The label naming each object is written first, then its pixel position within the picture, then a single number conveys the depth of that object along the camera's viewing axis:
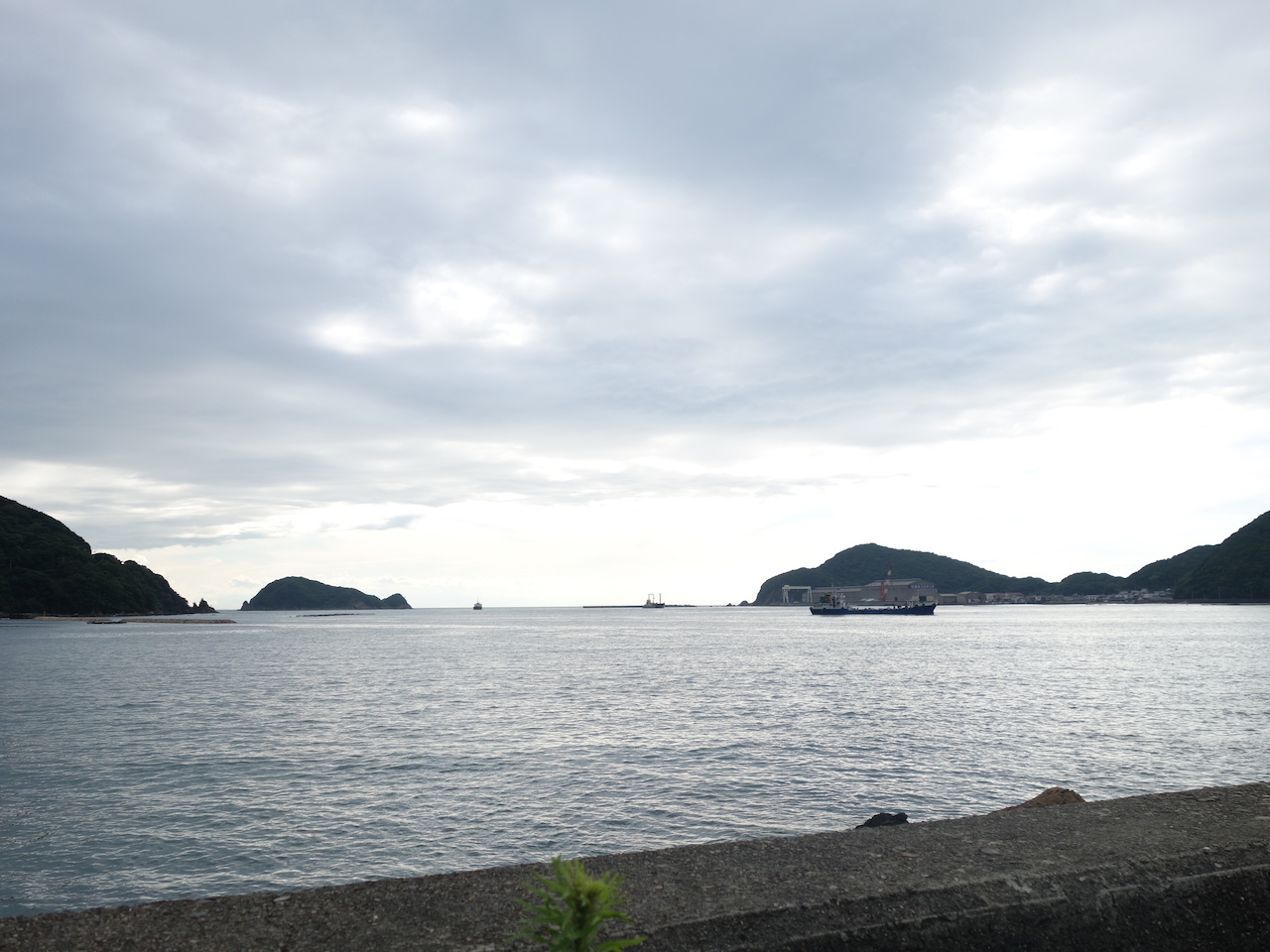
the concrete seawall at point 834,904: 3.76
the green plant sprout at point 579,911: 2.62
